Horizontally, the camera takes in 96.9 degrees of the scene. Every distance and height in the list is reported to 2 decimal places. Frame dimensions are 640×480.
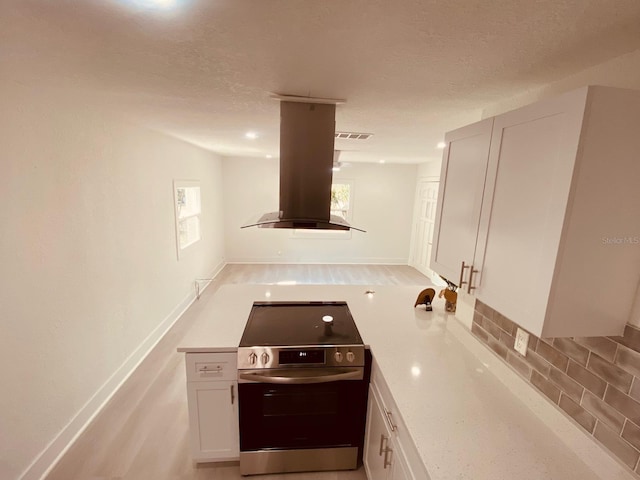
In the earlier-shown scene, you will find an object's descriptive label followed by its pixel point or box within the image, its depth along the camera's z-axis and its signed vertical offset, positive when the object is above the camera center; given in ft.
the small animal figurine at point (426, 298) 7.47 -2.61
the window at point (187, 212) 12.82 -1.21
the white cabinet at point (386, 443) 3.76 -3.72
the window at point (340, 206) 21.09 -0.87
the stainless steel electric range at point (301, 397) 5.34 -3.92
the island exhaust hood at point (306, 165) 5.98 +0.60
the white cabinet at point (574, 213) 2.85 -0.09
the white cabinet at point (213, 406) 5.39 -4.22
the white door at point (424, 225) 19.09 -1.89
